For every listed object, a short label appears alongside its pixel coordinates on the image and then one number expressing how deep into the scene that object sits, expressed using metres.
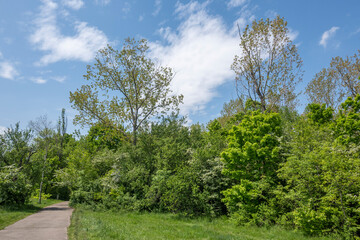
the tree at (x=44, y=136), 25.91
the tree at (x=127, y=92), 24.86
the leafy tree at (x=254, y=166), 13.70
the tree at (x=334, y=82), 28.38
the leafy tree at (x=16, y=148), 20.75
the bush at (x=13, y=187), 17.41
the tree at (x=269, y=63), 20.73
